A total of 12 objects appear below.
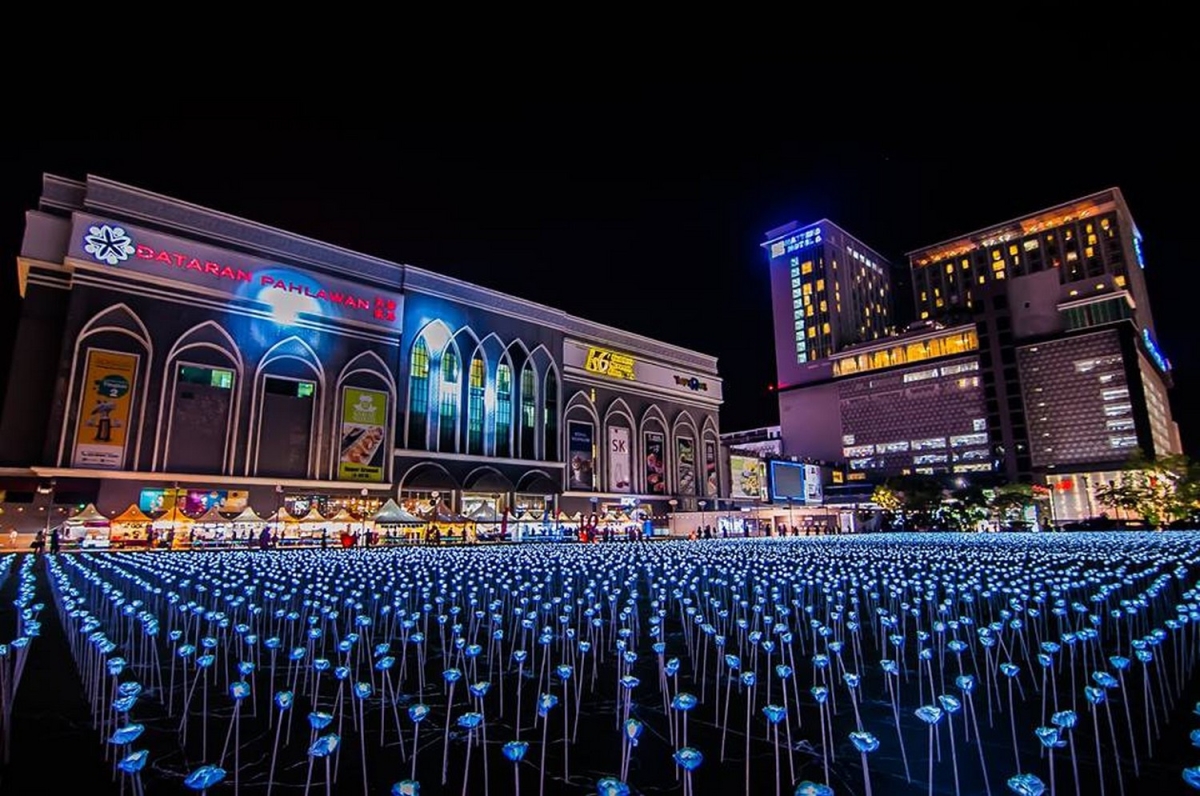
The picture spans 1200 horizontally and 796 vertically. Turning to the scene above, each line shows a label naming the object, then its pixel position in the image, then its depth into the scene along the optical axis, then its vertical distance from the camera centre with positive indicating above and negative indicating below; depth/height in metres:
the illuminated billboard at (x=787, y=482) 65.69 +2.26
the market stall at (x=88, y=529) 33.00 -1.16
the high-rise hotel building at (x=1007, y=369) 93.88 +23.45
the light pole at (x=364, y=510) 42.28 -0.35
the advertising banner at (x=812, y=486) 74.50 +1.96
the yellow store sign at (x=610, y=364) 67.62 +15.90
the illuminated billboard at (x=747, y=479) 77.25 +3.00
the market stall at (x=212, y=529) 36.12 -1.37
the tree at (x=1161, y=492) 60.75 +0.63
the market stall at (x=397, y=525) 39.78 -1.33
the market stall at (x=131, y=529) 33.44 -1.24
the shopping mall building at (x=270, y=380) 37.75 +9.82
